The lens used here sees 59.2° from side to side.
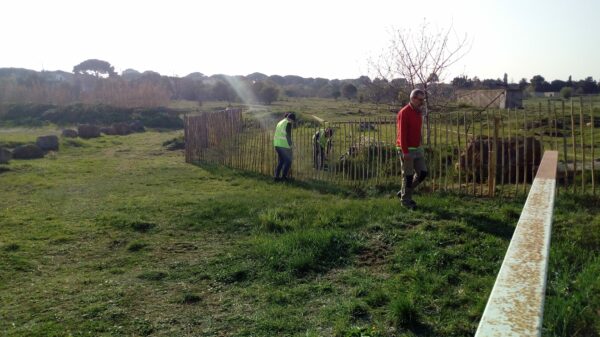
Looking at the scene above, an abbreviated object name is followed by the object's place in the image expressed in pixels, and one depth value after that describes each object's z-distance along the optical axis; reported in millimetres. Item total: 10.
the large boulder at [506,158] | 8219
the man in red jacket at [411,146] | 7465
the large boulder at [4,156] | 16502
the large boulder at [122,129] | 29672
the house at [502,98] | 26097
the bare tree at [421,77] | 11398
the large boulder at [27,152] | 18234
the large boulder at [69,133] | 26252
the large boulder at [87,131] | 26325
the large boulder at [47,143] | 20266
